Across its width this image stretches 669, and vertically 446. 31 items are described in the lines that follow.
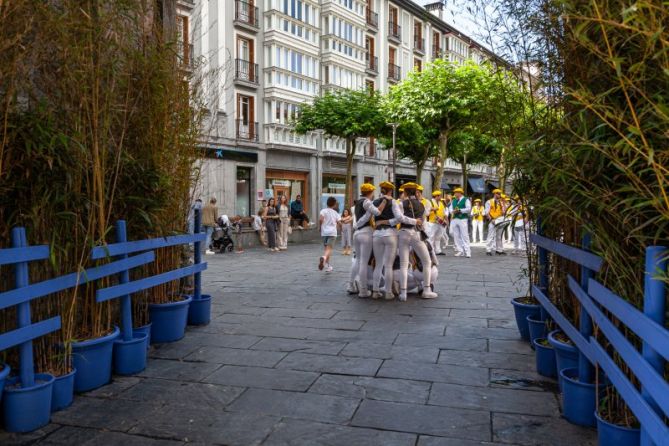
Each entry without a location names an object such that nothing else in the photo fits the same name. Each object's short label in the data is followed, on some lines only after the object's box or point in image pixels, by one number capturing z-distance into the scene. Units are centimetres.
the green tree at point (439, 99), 2407
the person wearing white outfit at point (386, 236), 765
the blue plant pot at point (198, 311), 619
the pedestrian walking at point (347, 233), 1502
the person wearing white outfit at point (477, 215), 1712
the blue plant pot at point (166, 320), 539
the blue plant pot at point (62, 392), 369
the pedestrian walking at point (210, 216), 1463
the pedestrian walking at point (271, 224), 1652
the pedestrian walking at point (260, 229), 1789
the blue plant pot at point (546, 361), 443
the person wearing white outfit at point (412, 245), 786
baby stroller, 1609
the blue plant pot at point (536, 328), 492
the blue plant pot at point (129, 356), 443
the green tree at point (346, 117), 2520
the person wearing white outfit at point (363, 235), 795
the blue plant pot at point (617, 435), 275
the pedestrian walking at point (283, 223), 1708
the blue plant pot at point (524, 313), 533
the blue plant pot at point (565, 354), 367
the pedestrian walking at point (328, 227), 1131
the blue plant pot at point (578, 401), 336
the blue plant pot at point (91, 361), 398
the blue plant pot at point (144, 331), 480
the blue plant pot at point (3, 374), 321
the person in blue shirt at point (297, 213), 2188
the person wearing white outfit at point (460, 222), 1429
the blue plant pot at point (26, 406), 333
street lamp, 2553
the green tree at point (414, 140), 2689
